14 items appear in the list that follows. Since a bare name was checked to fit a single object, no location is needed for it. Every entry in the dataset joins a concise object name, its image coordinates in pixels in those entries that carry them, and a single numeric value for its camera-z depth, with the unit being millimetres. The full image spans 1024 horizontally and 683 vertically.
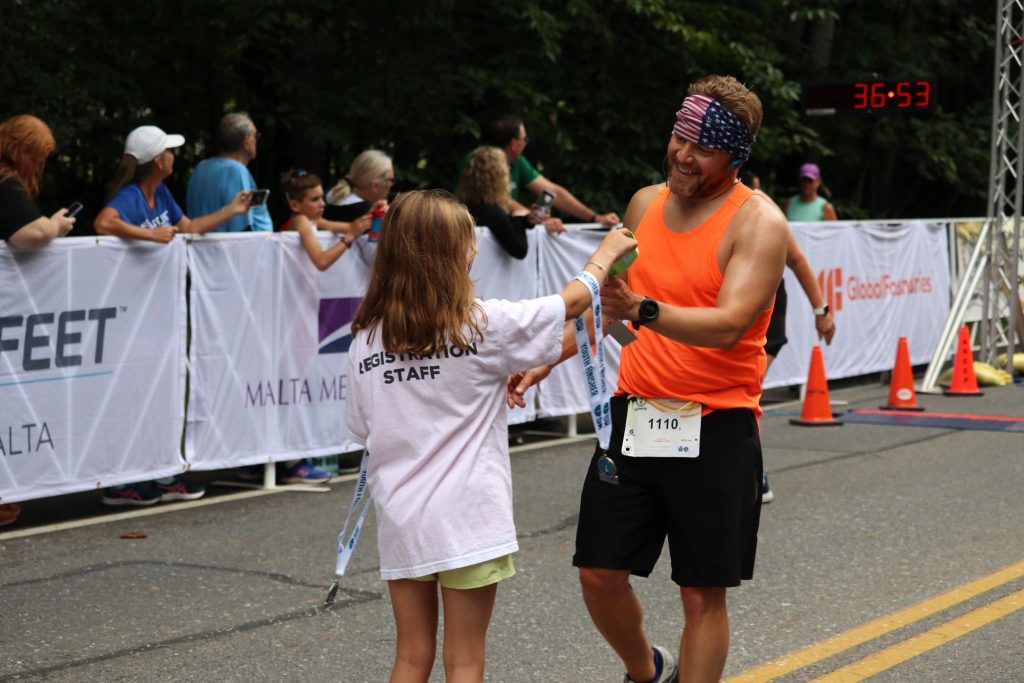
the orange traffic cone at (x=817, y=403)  11453
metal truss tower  14039
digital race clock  16562
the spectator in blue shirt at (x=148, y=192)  8414
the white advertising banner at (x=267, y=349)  8523
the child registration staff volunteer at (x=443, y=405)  3615
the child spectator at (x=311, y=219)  9000
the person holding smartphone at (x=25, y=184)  7496
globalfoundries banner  13375
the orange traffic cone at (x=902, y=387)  12492
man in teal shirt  9445
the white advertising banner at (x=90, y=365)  7512
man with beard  4102
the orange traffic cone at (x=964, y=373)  13438
